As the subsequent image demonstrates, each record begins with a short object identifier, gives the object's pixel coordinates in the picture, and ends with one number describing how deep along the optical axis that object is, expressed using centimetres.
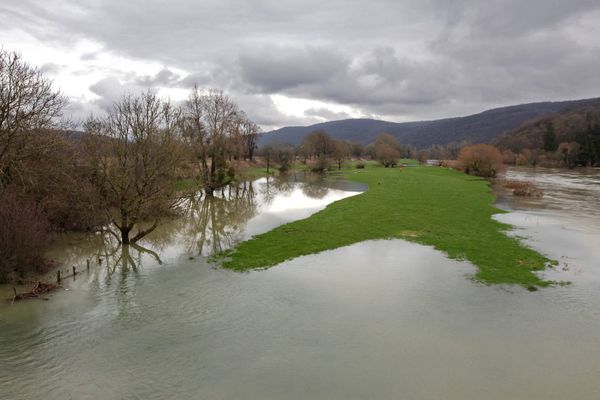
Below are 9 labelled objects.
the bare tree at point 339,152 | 11321
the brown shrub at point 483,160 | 7731
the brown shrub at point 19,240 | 1608
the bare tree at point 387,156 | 11675
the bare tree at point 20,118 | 2014
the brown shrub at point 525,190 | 4922
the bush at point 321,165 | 9425
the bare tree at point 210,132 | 4841
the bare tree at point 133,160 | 2333
